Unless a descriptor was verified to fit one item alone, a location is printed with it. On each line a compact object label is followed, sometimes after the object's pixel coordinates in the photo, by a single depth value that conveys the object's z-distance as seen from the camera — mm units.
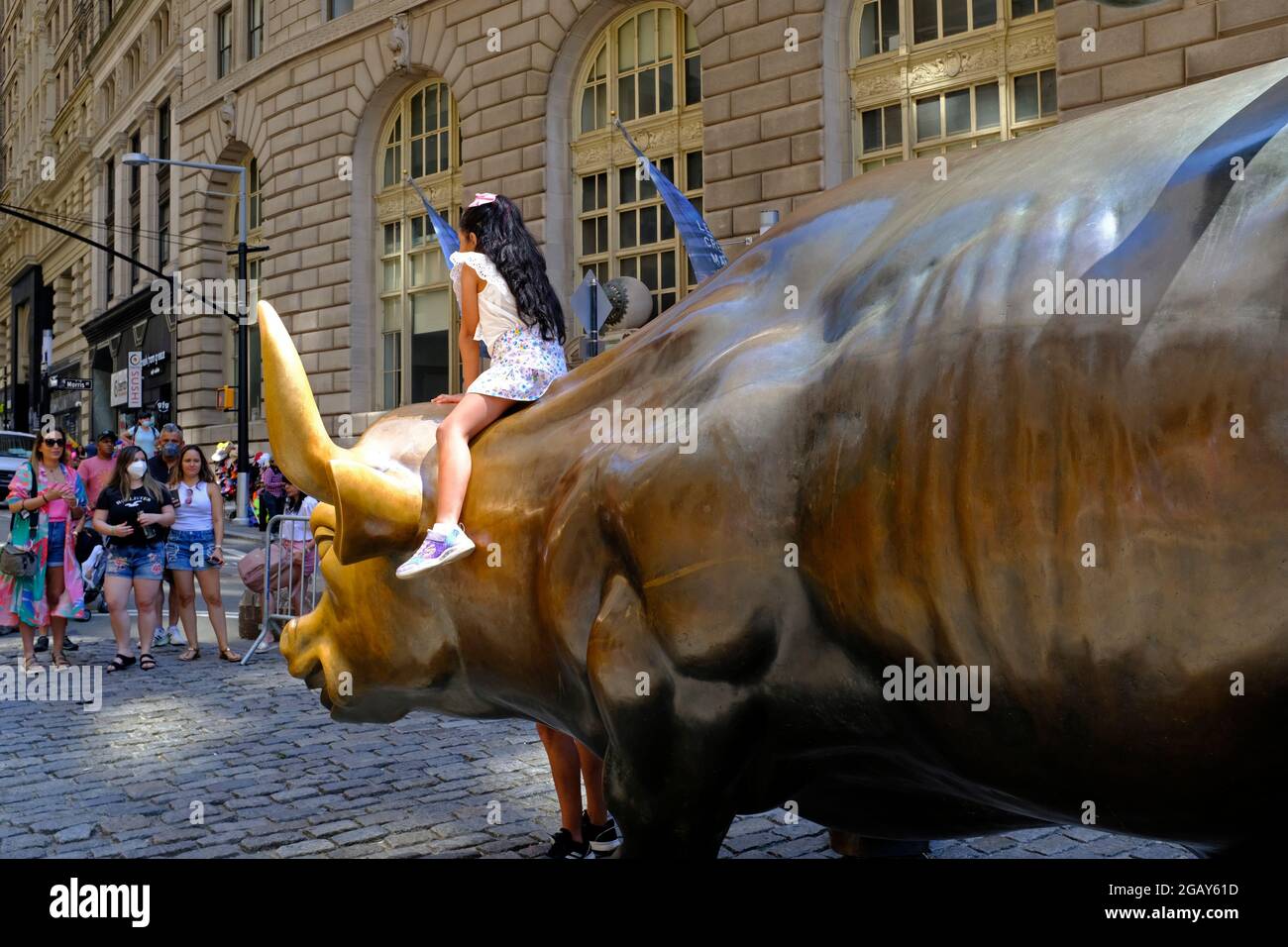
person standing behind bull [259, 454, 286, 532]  20422
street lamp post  25562
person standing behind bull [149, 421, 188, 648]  10469
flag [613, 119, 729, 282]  16578
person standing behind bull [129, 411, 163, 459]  24750
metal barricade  9984
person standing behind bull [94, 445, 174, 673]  9656
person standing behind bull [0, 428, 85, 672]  9680
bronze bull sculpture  1748
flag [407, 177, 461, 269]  17984
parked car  29812
